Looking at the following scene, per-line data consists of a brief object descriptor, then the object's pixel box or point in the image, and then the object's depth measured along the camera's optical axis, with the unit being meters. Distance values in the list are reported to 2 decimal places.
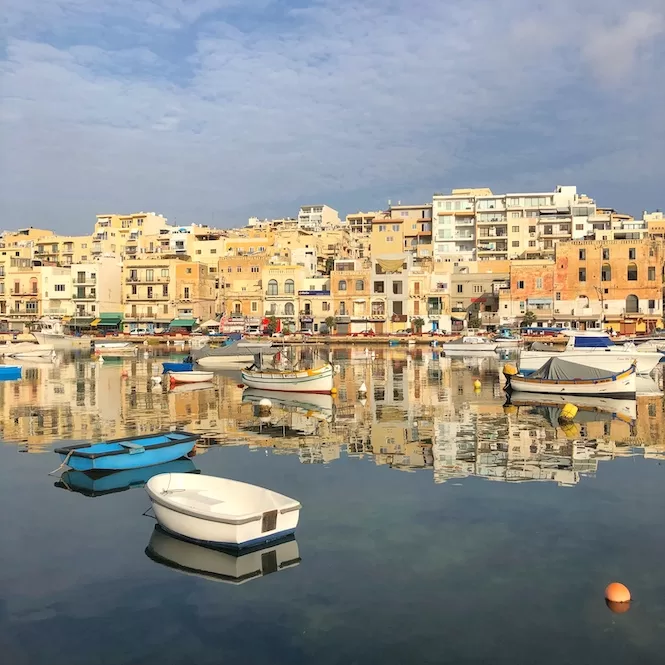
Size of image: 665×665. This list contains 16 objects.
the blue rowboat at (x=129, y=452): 15.94
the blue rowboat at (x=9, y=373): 41.98
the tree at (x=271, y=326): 82.11
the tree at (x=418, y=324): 80.94
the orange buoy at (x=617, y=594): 9.54
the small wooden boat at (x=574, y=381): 30.00
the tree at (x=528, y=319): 76.31
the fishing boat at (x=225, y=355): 49.25
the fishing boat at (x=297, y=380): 32.19
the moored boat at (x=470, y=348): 61.39
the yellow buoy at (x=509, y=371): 32.72
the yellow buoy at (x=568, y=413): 24.27
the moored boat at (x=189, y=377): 37.66
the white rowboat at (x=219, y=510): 11.09
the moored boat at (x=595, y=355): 37.59
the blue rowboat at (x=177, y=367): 40.44
